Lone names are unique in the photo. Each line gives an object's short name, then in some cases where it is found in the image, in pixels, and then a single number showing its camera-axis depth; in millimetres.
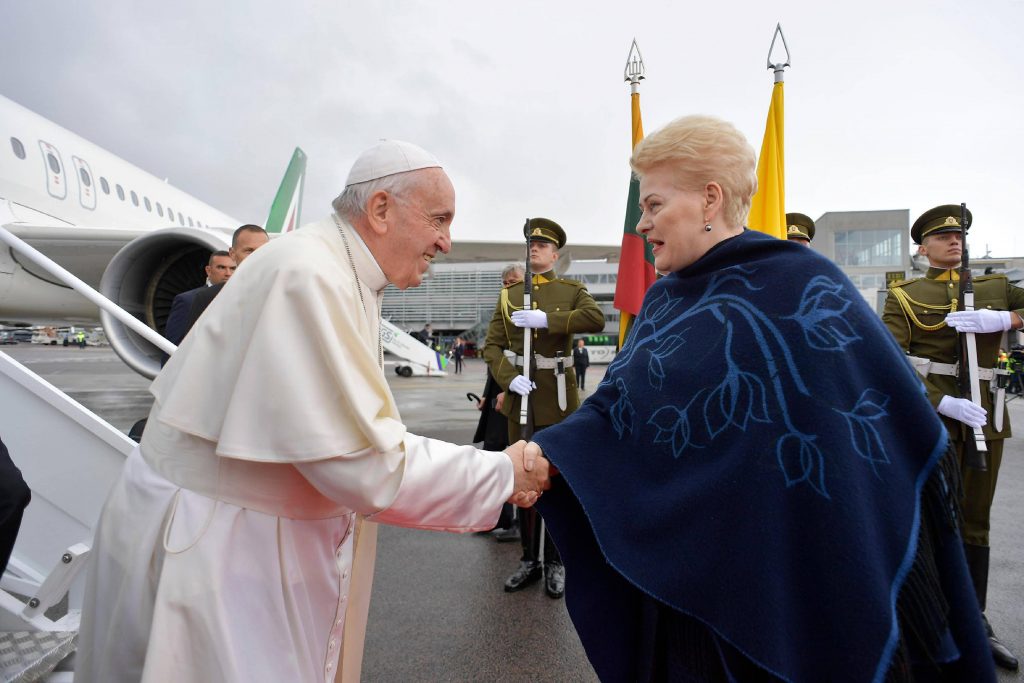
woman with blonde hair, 1207
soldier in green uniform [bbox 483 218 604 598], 3578
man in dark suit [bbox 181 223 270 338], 4031
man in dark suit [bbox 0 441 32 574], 1660
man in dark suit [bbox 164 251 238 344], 4367
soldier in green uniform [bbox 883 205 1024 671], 2865
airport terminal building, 14719
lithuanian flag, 4297
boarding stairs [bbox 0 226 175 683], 2256
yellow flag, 3875
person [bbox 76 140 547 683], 1151
